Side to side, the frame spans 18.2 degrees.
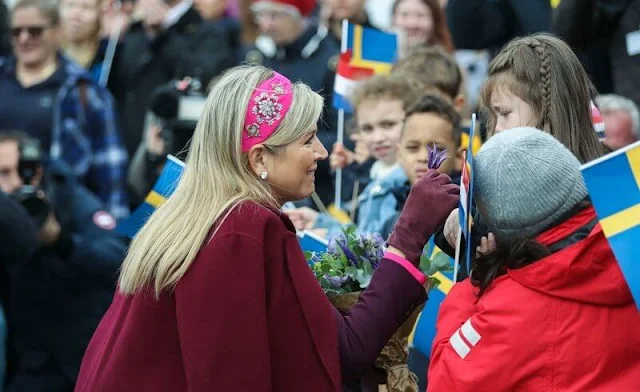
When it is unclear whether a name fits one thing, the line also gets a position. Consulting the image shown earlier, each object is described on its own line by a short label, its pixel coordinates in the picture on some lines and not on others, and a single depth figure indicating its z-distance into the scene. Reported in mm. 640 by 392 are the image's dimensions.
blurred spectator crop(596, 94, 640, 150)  9987
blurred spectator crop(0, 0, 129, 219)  13608
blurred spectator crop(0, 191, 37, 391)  9902
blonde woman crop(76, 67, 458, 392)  5856
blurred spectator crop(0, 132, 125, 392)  10376
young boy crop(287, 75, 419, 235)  9592
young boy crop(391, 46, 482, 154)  10470
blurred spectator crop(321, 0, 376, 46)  13438
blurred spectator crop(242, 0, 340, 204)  12964
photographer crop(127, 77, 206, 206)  11682
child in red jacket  5629
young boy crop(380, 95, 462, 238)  8912
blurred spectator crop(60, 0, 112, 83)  15589
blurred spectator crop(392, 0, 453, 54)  12351
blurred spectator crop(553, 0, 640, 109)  10006
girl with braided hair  6591
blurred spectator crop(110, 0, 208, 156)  14495
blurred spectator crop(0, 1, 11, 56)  15661
